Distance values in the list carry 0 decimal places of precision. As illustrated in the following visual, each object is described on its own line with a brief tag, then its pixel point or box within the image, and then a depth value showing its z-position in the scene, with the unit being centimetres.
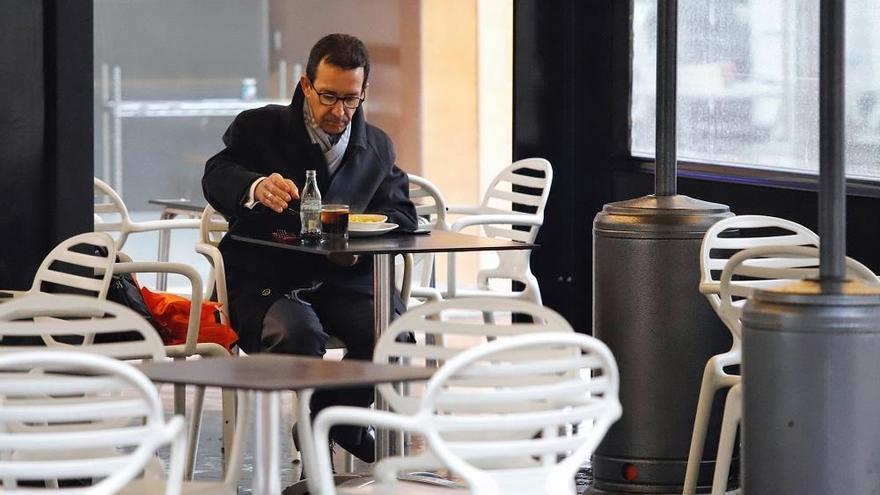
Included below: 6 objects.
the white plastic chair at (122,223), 1285
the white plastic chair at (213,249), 1052
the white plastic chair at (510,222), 1271
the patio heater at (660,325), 1040
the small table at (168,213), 1433
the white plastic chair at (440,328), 724
